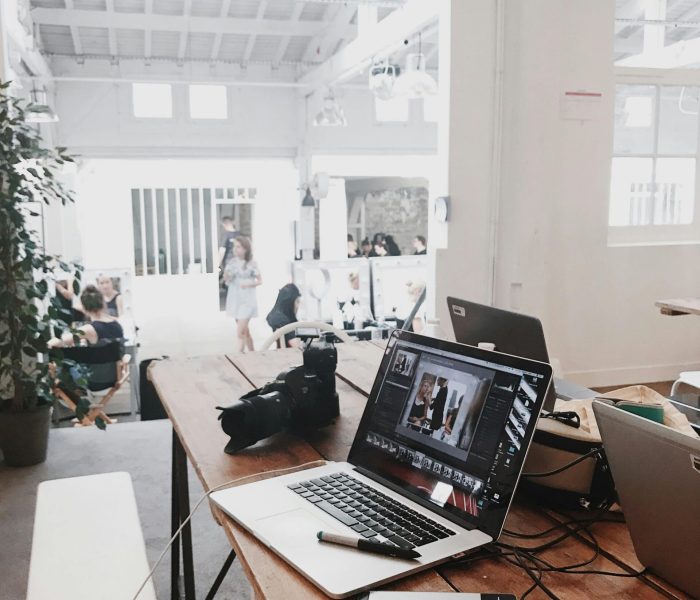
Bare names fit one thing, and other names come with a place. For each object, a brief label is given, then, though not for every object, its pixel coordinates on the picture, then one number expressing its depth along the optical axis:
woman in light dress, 8.70
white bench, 1.60
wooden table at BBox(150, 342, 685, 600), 1.07
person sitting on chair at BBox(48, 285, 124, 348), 6.38
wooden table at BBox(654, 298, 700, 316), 4.00
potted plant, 3.65
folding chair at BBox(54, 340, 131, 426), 5.82
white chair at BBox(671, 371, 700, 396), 3.39
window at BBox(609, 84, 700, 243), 5.14
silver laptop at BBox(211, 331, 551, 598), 1.12
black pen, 1.10
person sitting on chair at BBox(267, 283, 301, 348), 7.74
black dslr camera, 1.59
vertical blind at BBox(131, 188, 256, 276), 12.11
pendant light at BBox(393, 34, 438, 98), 6.04
